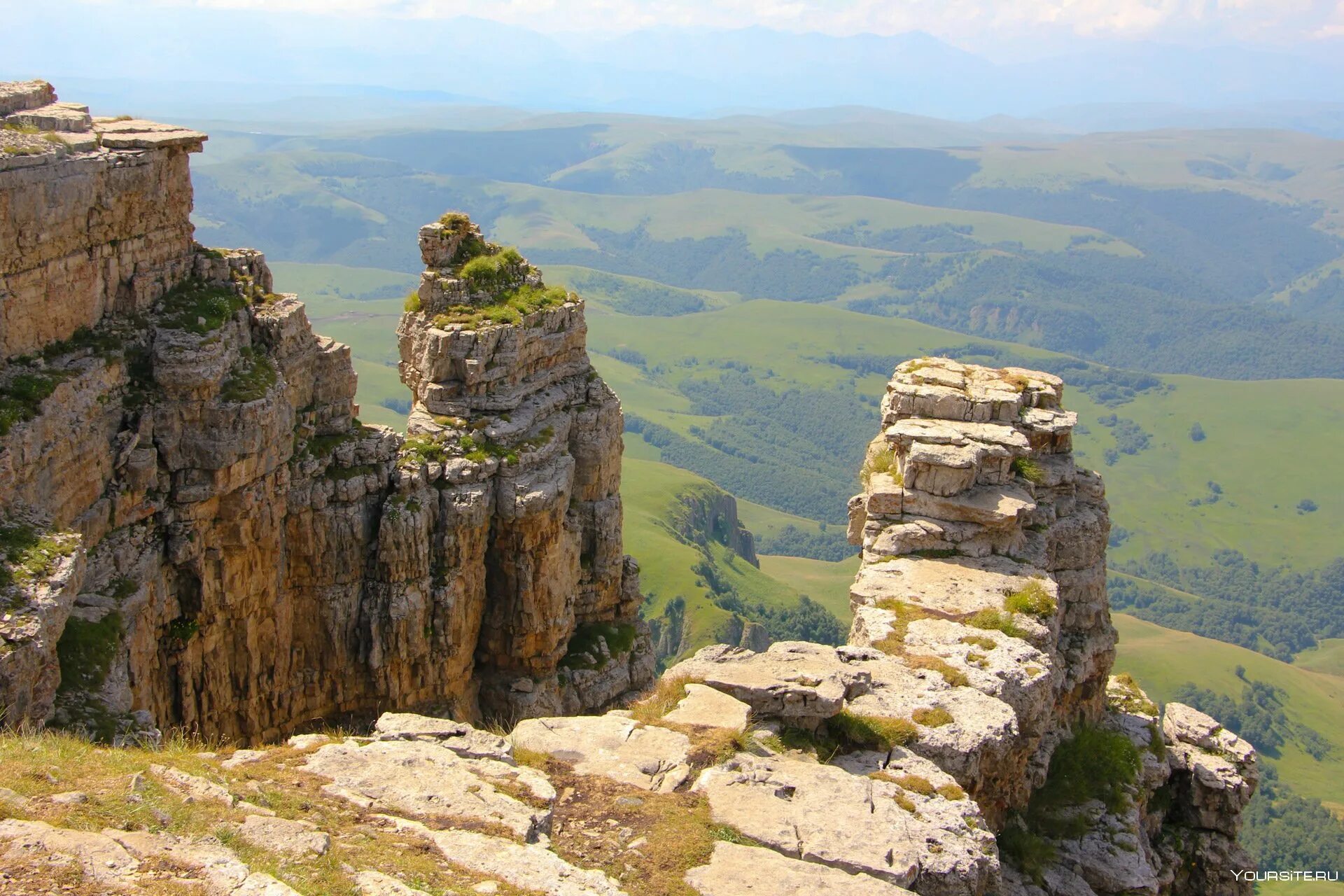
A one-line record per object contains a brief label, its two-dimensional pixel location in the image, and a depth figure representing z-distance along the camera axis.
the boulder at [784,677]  27.33
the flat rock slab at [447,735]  24.70
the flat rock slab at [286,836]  18.61
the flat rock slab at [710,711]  26.66
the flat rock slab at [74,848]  16.25
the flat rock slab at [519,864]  19.56
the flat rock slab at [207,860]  16.95
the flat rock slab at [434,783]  21.66
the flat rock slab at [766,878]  20.64
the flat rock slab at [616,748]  24.72
